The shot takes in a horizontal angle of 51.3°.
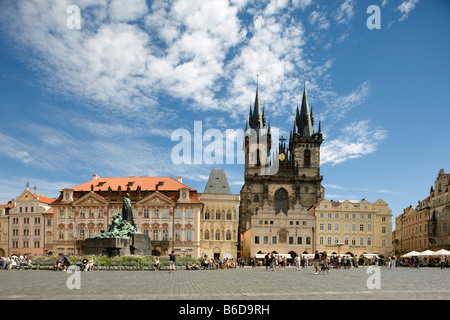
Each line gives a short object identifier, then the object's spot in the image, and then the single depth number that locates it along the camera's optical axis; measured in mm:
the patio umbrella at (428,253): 47181
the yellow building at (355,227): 71000
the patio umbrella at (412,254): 47094
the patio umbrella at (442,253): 45981
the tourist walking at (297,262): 34919
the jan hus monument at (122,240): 32375
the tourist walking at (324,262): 27066
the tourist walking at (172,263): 28188
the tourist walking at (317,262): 28109
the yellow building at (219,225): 66375
